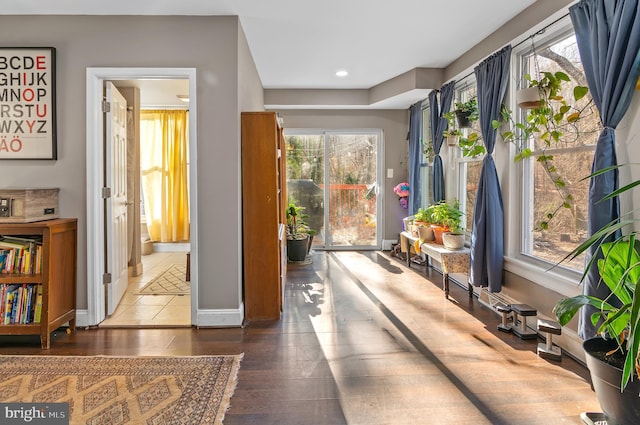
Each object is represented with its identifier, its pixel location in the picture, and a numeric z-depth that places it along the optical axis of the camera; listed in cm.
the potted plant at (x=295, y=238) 556
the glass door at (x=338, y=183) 655
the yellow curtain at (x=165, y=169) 673
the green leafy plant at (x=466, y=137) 376
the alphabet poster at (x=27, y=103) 309
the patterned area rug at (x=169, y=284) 424
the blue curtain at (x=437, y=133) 495
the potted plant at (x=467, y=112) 415
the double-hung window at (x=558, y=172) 273
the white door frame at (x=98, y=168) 314
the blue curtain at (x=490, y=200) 346
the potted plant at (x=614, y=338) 170
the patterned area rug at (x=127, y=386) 195
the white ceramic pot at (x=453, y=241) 412
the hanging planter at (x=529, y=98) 283
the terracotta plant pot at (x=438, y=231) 448
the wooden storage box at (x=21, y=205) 273
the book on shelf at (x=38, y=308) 277
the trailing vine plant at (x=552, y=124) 272
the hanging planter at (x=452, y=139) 459
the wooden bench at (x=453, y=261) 397
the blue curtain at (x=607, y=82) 214
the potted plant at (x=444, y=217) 434
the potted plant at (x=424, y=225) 467
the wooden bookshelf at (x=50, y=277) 273
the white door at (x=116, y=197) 332
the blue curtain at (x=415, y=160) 587
